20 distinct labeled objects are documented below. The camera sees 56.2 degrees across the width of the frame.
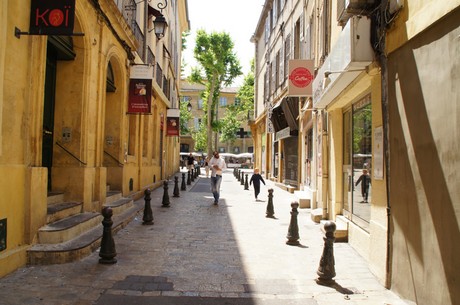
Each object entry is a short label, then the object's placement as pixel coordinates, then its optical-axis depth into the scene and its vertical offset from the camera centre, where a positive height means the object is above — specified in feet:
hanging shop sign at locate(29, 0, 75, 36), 19.20 +6.59
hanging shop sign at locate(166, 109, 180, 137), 77.12 +7.86
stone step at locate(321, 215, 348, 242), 26.94 -4.21
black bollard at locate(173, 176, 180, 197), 52.85 -3.34
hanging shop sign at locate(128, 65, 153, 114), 41.01 +6.70
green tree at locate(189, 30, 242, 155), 135.85 +32.30
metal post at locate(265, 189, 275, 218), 37.66 -3.79
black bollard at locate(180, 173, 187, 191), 62.08 -3.19
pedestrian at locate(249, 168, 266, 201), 51.07 -1.82
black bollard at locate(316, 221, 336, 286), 18.15 -4.04
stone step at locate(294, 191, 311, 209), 43.34 -3.59
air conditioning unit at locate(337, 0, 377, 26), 19.39 +7.32
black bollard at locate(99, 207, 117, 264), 20.18 -3.74
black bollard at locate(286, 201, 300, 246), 26.32 -3.98
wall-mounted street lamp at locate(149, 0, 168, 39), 49.35 +16.09
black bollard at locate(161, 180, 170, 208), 42.29 -3.57
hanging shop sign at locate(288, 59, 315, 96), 40.93 +8.54
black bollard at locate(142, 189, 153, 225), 31.71 -3.73
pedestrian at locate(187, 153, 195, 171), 103.95 +1.22
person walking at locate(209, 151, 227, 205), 45.57 -1.03
